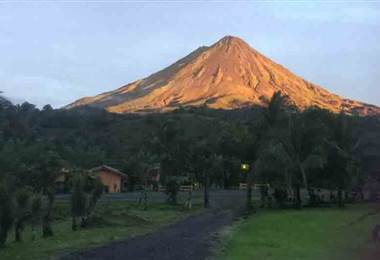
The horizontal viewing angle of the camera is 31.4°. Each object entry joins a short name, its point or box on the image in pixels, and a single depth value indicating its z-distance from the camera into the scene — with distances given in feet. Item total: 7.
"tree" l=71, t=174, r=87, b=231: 100.42
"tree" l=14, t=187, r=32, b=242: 83.97
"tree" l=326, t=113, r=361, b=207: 157.58
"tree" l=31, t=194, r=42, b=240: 90.73
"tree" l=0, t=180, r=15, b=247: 75.20
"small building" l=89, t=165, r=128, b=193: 229.86
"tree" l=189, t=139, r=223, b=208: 165.99
